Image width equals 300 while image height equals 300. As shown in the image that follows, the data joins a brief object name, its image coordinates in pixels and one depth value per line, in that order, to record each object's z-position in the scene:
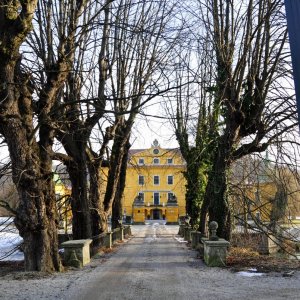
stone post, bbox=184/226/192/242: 19.19
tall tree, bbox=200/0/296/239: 10.57
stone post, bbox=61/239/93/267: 8.84
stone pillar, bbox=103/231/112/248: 14.97
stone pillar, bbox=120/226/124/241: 20.89
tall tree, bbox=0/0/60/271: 7.39
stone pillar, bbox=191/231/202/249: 13.47
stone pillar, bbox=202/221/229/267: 8.88
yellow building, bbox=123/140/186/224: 60.83
